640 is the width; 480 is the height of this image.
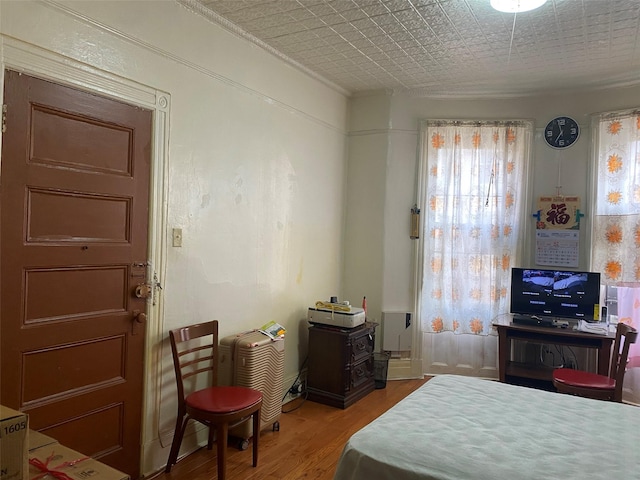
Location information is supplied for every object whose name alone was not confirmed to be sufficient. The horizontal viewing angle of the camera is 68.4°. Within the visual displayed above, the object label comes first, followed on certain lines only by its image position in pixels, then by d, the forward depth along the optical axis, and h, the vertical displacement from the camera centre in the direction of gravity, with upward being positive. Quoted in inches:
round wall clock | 164.7 +39.7
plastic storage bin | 168.7 -47.0
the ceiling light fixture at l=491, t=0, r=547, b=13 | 103.3 +53.0
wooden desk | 136.3 -29.4
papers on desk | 140.3 -25.4
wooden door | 78.7 -6.3
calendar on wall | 163.6 +4.7
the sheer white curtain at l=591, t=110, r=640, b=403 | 151.6 +8.9
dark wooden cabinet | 148.7 -40.9
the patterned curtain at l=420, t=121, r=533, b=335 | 170.6 +8.9
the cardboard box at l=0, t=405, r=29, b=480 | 49.1 -23.2
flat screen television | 150.6 -16.2
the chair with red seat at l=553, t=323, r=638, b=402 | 122.7 -36.7
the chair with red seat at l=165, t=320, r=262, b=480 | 98.7 -36.5
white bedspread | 63.1 -30.0
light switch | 109.3 -1.0
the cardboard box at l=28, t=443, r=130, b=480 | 56.7 -29.6
